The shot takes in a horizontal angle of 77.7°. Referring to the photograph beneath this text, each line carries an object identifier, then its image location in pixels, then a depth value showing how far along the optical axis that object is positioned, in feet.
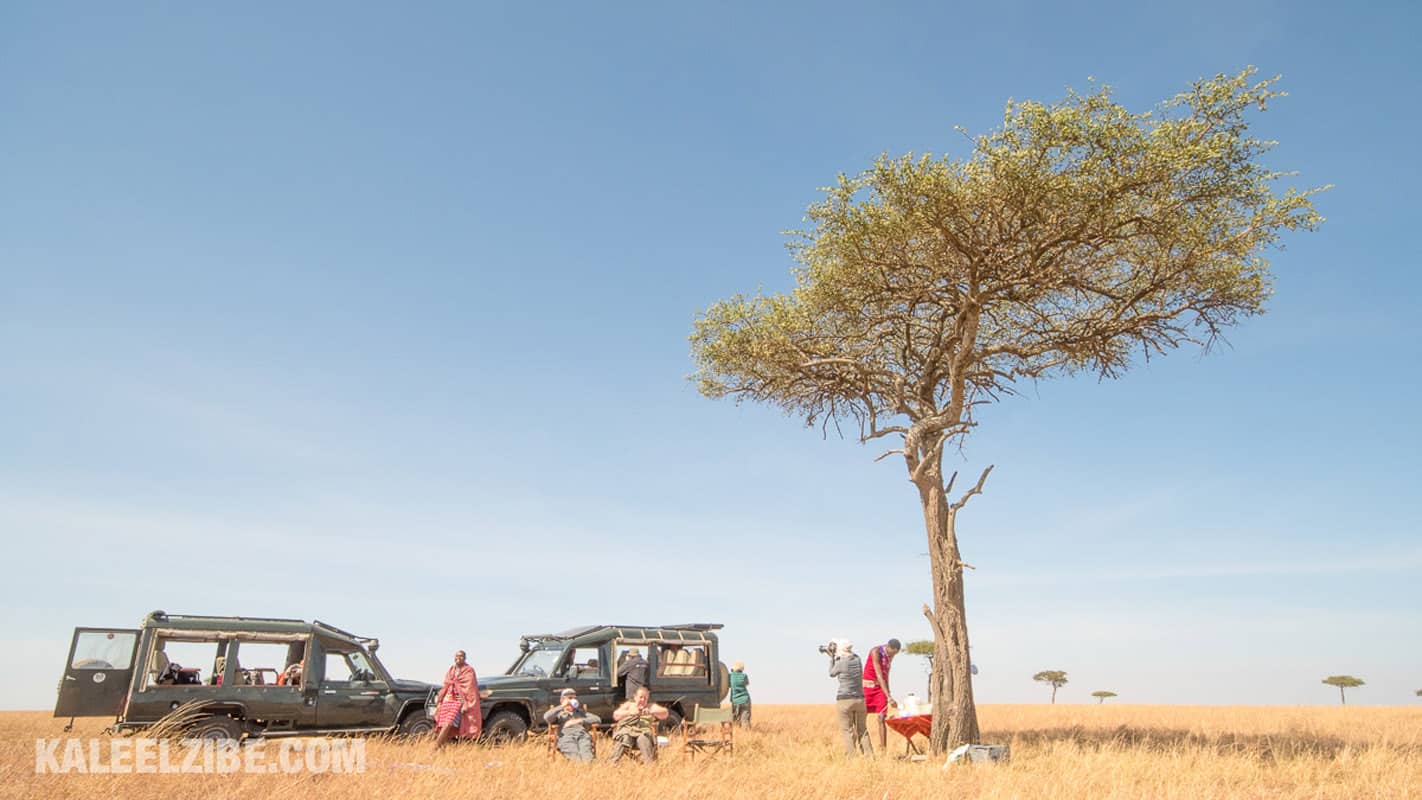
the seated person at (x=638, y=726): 41.47
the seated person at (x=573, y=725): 41.22
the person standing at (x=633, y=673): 55.83
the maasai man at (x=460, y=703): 46.16
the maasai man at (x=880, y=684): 50.75
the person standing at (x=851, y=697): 46.98
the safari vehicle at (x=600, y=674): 52.95
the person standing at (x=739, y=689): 64.08
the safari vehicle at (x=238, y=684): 47.44
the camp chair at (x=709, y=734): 45.32
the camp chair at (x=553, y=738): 42.11
